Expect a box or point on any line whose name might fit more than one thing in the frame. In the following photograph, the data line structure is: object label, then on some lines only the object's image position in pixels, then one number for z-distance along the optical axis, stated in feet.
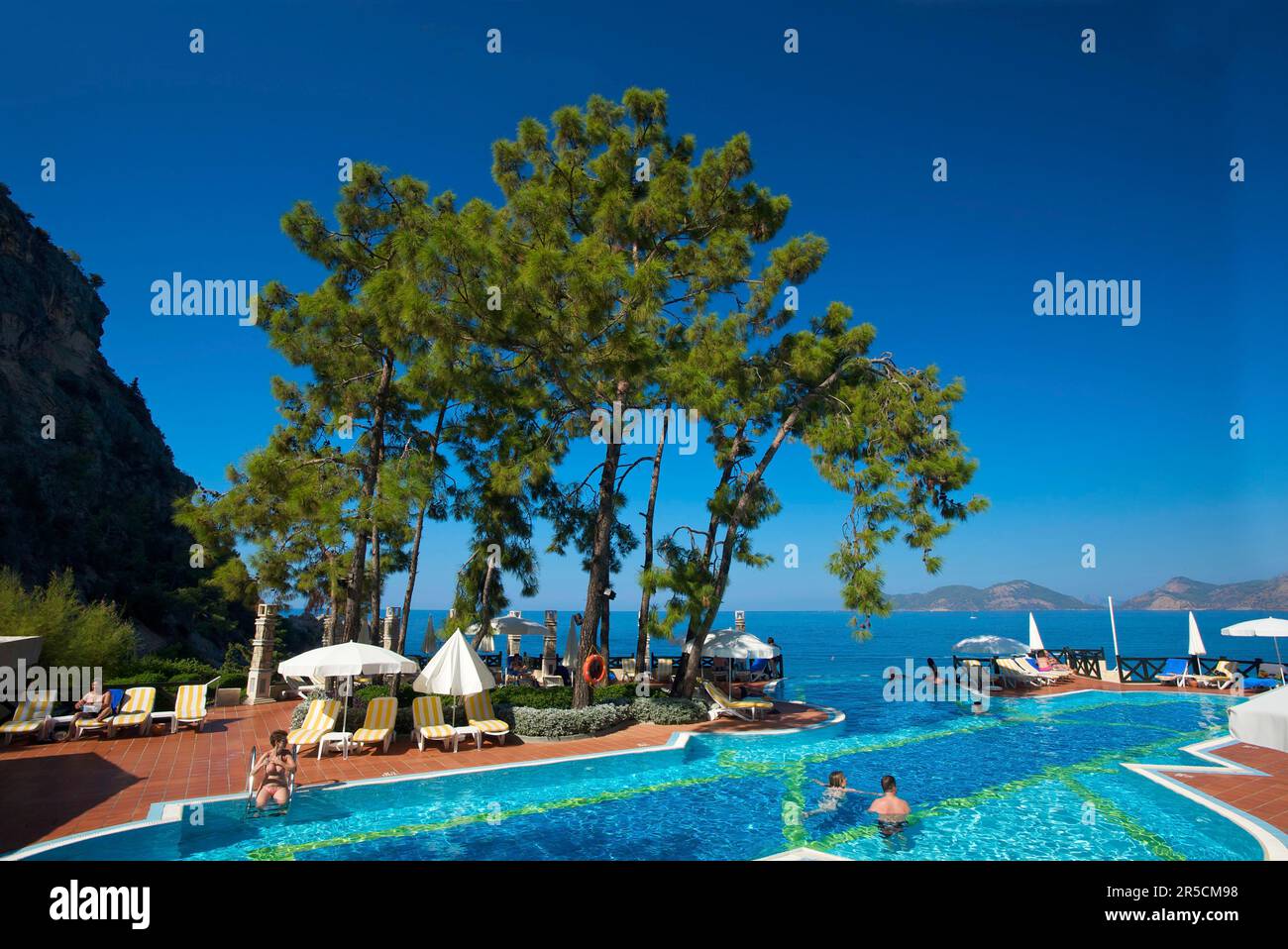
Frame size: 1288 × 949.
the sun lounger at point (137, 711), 42.44
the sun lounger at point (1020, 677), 75.66
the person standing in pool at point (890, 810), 28.43
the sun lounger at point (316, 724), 39.27
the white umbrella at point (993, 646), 71.31
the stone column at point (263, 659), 57.77
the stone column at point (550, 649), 72.69
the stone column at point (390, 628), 67.07
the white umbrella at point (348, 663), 37.99
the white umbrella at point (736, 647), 58.34
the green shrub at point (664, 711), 52.49
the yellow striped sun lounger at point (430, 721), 41.83
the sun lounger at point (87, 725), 42.06
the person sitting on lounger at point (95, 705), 42.91
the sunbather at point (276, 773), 28.94
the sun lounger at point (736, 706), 54.49
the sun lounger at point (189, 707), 45.21
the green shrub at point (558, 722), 45.29
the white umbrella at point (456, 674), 40.86
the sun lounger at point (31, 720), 39.55
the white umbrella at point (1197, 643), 77.34
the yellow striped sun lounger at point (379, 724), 40.22
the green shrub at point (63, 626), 49.44
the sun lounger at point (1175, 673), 74.95
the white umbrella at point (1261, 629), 64.15
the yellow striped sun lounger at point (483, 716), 43.27
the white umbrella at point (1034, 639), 89.95
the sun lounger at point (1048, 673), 77.56
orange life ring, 49.11
